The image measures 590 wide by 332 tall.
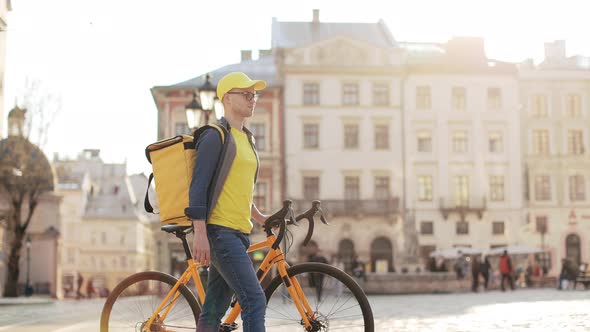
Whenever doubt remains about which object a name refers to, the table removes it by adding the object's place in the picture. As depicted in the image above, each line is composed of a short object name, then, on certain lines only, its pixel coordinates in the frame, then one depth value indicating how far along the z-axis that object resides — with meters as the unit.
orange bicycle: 5.04
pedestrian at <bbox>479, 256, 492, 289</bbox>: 33.53
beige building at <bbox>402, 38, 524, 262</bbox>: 51.38
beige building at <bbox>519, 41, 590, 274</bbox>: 53.31
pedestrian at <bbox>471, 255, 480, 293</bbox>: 32.25
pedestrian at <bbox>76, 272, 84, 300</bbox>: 41.29
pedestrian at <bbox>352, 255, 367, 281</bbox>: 30.35
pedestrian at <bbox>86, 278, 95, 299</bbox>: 42.25
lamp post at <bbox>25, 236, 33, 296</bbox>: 39.34
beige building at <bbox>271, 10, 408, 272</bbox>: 50.28
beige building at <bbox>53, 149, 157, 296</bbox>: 89.88
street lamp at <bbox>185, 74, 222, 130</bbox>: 17.64
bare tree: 31.35
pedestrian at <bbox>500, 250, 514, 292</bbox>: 32.59
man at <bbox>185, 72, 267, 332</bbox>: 4.77
